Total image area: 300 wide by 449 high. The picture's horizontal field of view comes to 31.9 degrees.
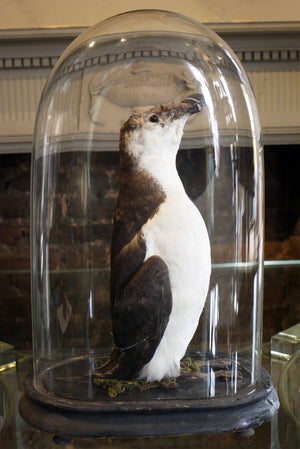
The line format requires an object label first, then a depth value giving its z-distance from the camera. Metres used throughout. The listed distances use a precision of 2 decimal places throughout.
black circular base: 0.45
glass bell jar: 0.50
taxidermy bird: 0.50
